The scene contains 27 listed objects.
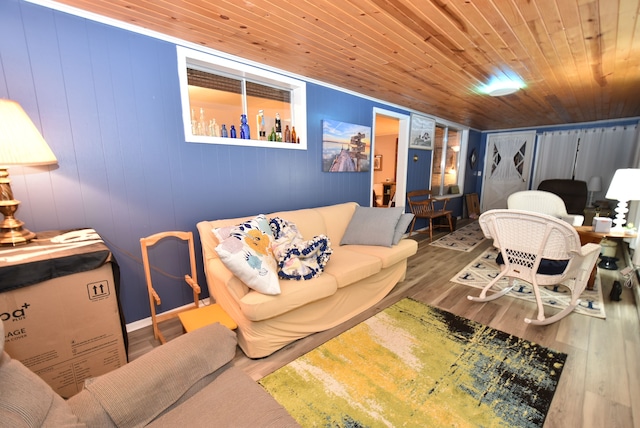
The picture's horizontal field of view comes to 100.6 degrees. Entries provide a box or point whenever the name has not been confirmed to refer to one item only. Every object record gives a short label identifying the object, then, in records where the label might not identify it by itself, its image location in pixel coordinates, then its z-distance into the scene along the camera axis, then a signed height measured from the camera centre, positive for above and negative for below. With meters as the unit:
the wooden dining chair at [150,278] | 1.97 -0.82
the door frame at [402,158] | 4.52 +0.15
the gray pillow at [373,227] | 2.79 -0.64
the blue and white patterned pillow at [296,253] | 2.01 -0.67
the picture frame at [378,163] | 8.18 +0.13
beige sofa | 1.77 -0.90
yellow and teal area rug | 1.40 -1.29
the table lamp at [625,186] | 2.68 -0.21
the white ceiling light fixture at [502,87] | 3.08 +0.95
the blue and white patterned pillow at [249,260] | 1.66 -0.59
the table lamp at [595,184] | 5.18 -0.36
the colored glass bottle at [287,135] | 2.97 +0.36
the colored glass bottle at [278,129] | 2.89 +0.42
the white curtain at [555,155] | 5.75 +0.24
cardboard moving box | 1.30 -0.83
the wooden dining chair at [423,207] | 4.70 -0.73
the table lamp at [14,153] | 1.32 +0.09
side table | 2.69 -0.70
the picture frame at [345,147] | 3.33 +0.27
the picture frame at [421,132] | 4.61 +0.62
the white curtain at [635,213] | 3.06 -0.69
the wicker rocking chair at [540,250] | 2.02 -0.68
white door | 6.31 +0.01
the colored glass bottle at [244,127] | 2.60 +0.40
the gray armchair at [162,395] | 0.73 -0.74
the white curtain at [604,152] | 5.10 +0.26
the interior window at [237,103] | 2.32 +0.65
